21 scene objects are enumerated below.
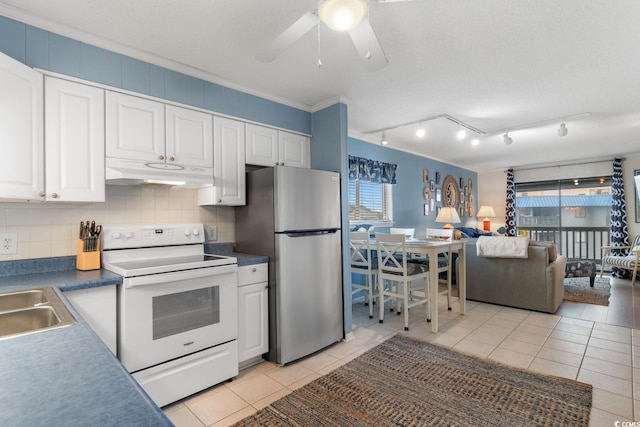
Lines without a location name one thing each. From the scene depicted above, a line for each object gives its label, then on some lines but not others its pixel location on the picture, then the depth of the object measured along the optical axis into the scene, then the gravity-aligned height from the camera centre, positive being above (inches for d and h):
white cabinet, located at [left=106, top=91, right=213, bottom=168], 84.2 +23.5
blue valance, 176.4 +25.2
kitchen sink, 48.1 -15.7
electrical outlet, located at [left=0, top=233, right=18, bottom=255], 75.0 -6.5
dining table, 129.2 -15.3
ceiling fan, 47.8 +31.4
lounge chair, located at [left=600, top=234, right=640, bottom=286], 202.7 -29.8
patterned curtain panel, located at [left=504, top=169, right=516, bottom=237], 296.7 +8.6
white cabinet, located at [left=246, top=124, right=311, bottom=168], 113.1 +25.0
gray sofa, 150.6 -32.3
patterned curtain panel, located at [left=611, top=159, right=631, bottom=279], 238.7 -0.2
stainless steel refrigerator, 101.7 -11.5
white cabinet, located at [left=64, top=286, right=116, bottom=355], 68.0 -20.1
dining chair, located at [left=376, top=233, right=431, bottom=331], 131.3 -23.7
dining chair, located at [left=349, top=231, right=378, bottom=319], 147.0 -22.0
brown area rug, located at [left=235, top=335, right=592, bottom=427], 74.7 -47.4
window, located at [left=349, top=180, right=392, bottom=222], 183.3 +7.5
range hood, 82.2 +11.3
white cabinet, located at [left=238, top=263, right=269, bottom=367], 96.9 -30.6
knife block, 81.5 -11.2
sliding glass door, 261.1 +0.1
